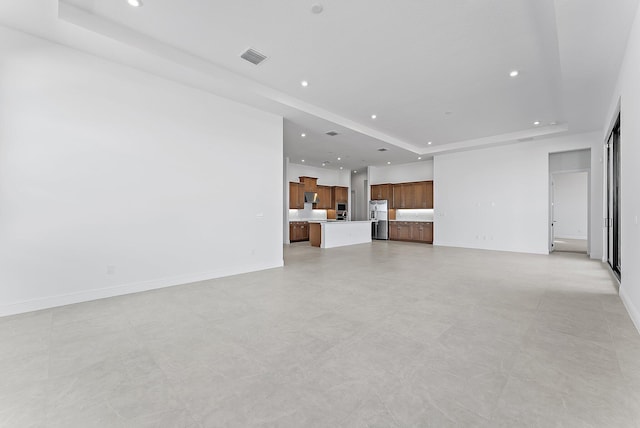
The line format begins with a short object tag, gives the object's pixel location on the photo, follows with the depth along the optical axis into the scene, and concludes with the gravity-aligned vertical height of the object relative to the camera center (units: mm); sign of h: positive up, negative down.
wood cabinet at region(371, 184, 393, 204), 12602 +1066
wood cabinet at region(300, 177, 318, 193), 12148 +1400
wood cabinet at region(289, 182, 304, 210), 11492 +819
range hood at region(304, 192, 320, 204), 12227 +798
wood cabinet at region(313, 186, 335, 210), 12930 +817
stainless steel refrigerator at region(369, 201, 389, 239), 12604 -152
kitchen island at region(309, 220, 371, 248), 9615 -638
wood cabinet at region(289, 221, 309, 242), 11391 -639
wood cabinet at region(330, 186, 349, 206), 13562 +989
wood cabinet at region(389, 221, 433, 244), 11109 -627
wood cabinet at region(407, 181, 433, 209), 11414 +866
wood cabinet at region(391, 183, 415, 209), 11930 +885
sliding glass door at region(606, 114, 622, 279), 5285 +372
